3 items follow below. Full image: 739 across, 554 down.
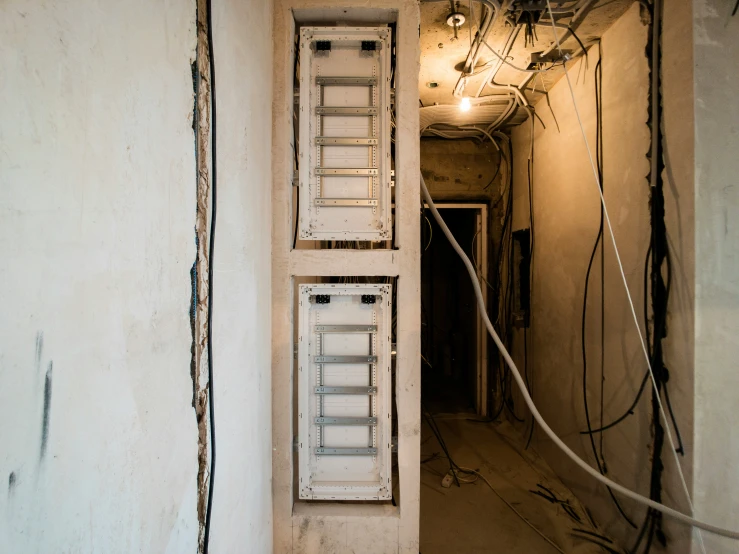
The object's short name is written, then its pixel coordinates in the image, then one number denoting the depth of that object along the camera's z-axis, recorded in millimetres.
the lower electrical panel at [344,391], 1656
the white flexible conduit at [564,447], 1238
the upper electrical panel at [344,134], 1675
